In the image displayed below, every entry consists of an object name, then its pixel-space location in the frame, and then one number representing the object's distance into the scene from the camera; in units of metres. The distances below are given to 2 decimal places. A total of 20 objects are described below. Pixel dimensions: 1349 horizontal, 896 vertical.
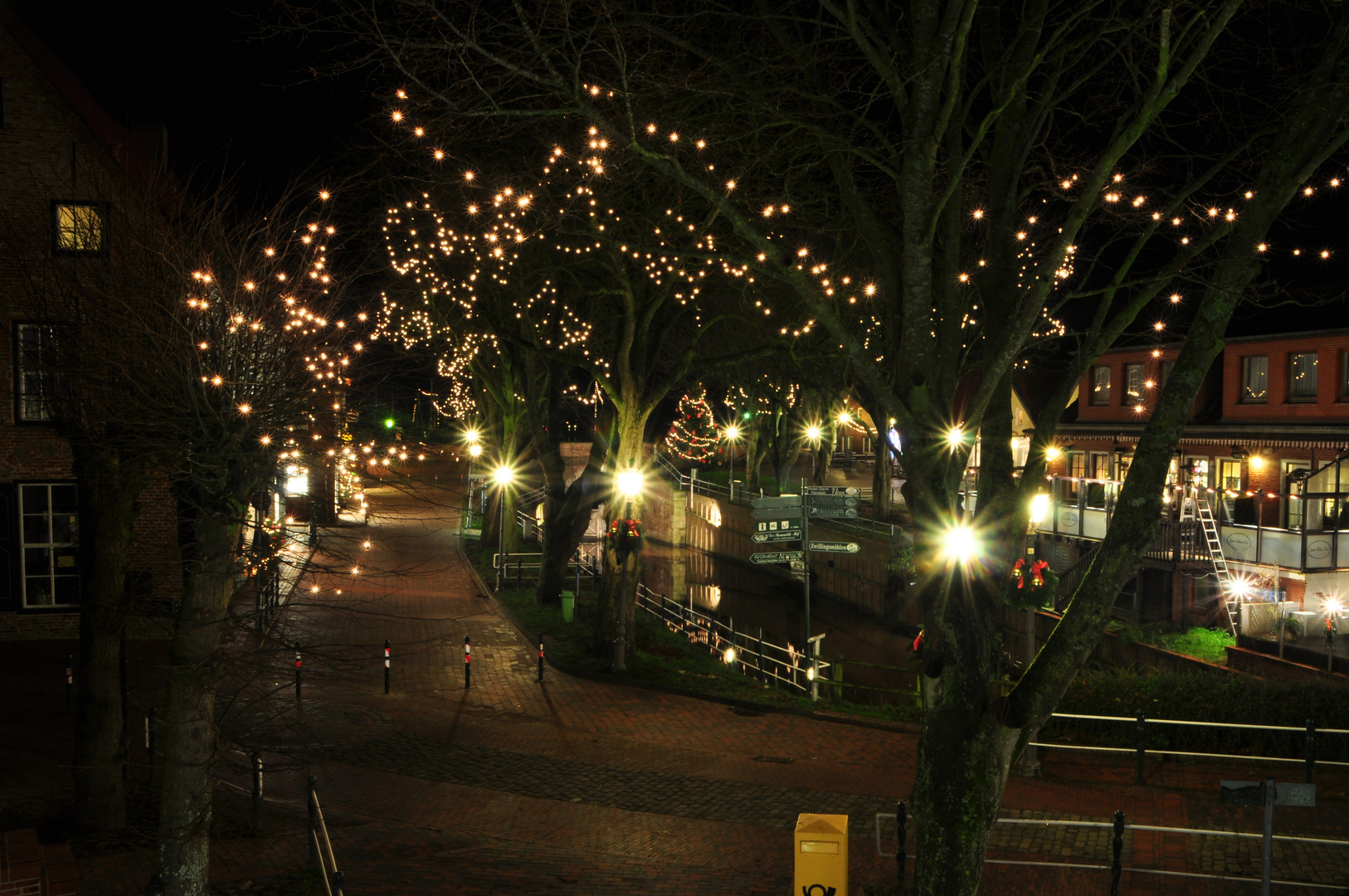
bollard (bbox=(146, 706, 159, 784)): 11.18
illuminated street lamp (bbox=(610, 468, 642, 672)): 17.23
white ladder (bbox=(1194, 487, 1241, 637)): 20.47
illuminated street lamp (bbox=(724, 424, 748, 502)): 55.72
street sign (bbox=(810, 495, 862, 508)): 16.16
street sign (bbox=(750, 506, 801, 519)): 16.50
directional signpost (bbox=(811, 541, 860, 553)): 16.81
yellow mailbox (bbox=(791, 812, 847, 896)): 7.19
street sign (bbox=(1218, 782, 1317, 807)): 6.71
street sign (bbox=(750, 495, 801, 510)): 16.55
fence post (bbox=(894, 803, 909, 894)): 8.35
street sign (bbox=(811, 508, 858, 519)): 15.95
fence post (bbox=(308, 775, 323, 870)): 8.70
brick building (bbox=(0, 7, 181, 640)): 17.14
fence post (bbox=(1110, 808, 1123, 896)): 7.93
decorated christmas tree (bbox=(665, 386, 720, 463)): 62.84
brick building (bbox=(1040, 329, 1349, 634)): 19.91
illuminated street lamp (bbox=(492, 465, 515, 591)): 28.58
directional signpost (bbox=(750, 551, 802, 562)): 16.44
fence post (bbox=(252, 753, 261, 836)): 9.55
